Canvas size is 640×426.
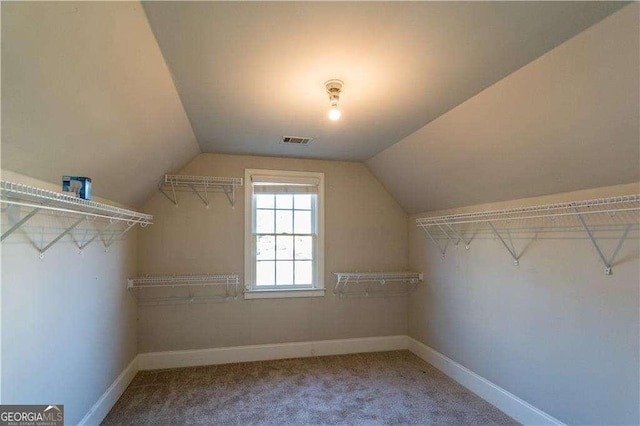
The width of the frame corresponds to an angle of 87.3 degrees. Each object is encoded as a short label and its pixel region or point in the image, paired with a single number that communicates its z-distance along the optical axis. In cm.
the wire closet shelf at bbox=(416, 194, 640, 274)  190
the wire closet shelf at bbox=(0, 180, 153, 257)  143
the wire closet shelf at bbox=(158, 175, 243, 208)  347
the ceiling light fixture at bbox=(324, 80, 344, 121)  201
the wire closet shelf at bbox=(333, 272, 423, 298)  393
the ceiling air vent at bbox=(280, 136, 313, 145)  311
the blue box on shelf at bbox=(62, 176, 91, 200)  167
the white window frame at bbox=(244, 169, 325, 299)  371
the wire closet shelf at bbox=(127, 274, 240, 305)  341
